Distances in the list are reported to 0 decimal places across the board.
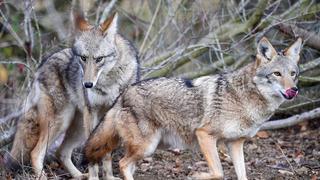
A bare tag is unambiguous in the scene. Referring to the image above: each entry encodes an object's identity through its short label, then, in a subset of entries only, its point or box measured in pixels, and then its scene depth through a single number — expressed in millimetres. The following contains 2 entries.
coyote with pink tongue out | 12586
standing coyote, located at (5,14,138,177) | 13930
